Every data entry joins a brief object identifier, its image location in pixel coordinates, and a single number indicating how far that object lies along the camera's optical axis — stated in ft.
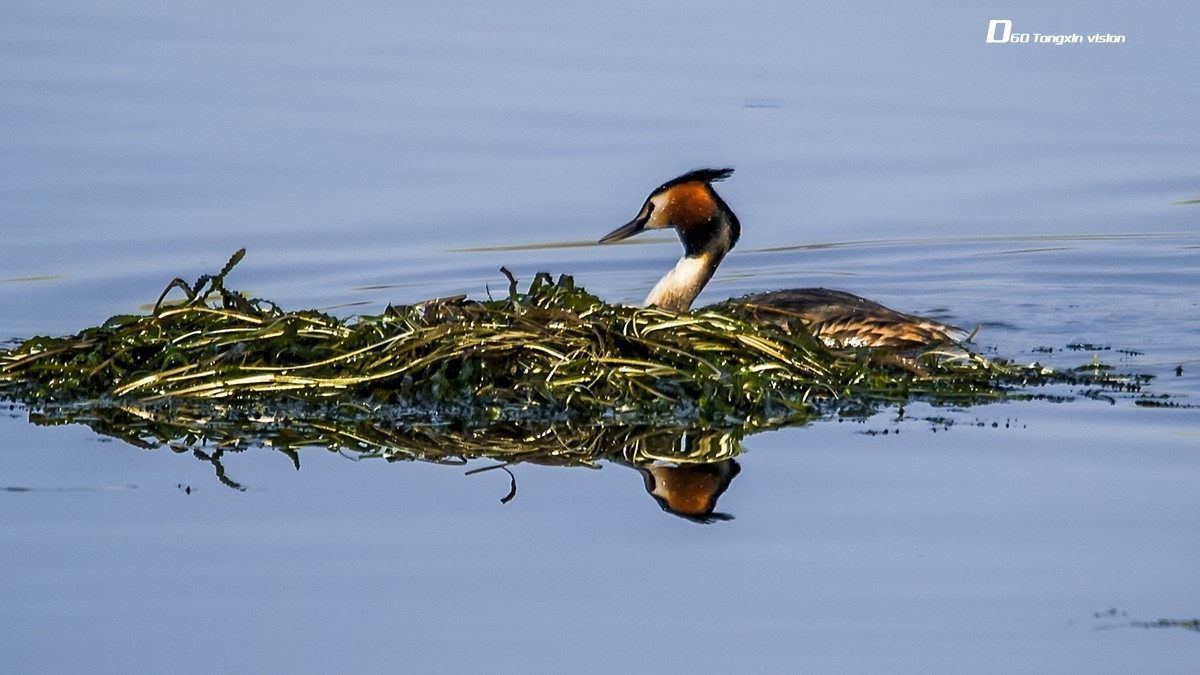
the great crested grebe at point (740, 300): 61.52
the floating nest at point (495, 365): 51.78
